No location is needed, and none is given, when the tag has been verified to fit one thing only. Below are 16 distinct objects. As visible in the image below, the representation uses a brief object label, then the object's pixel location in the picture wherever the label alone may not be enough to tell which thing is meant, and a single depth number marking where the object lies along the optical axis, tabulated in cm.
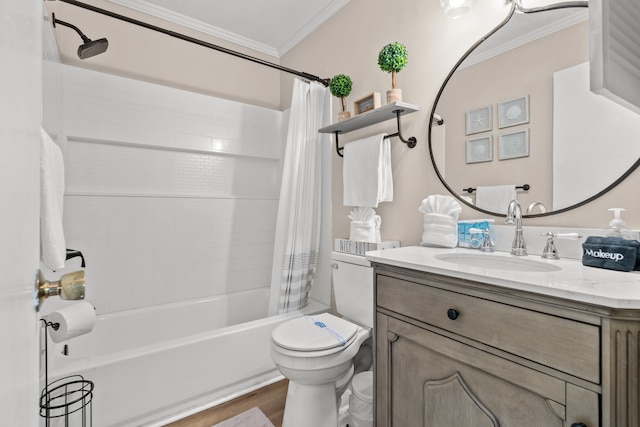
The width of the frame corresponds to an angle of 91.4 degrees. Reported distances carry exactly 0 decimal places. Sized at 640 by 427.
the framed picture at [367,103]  179
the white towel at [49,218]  85
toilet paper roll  102
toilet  133
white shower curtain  221
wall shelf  161
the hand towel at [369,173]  175
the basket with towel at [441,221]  138
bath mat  158
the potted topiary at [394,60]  158
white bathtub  147
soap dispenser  96
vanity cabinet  63
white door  28
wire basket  130
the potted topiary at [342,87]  200
